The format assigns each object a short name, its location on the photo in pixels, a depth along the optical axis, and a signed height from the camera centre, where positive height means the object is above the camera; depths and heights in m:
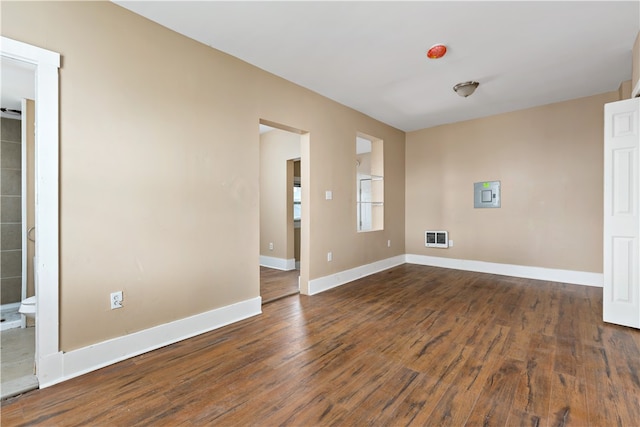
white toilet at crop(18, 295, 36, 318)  2.52 -0.84
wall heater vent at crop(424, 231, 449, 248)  5.29 -0.50
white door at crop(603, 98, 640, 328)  2.61 -0.02
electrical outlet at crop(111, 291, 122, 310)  2.09 -0.64
